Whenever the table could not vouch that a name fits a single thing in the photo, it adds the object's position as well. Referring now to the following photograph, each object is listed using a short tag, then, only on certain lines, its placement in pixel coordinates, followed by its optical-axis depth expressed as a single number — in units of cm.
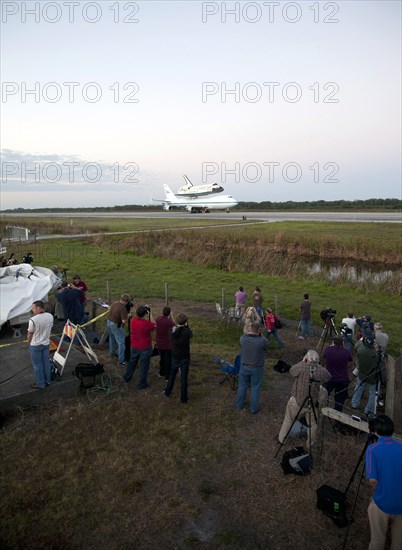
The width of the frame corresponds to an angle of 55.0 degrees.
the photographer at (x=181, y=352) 783
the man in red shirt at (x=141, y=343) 835
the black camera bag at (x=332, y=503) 500
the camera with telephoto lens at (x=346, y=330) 1070
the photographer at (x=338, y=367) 722
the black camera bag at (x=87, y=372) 839
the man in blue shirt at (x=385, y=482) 408
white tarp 1127
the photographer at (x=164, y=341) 884
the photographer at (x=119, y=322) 973
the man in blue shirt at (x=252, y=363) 729
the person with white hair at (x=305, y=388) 627
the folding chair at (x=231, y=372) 866
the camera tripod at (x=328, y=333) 1116
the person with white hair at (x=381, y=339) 905
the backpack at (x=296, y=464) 591
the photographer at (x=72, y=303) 1097
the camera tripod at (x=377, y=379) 741
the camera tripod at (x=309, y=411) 619
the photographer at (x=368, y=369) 745
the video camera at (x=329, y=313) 1092
